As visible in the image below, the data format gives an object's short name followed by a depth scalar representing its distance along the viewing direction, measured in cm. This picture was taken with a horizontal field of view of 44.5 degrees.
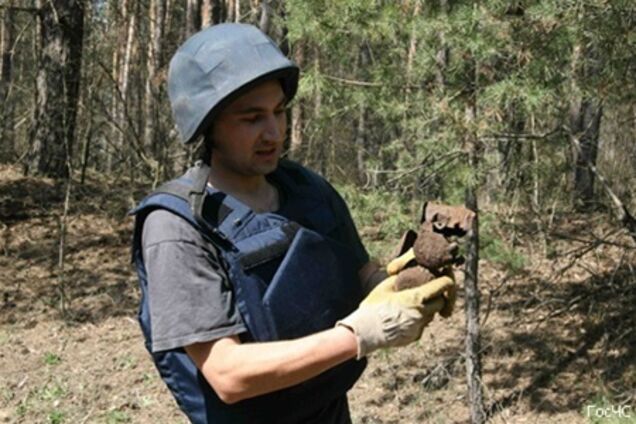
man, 168
